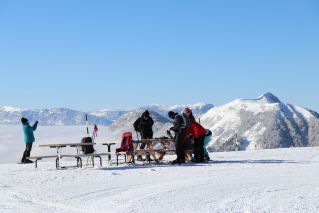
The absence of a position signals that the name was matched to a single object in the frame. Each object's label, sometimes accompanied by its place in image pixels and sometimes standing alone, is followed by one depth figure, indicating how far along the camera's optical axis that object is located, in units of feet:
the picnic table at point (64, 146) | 48.70
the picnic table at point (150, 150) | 52.52
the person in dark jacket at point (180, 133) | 51.60
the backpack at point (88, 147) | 53.67
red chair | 52.85
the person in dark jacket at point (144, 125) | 57.85
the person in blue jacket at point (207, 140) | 54.88
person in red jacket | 52.37
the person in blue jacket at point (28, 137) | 61.00
